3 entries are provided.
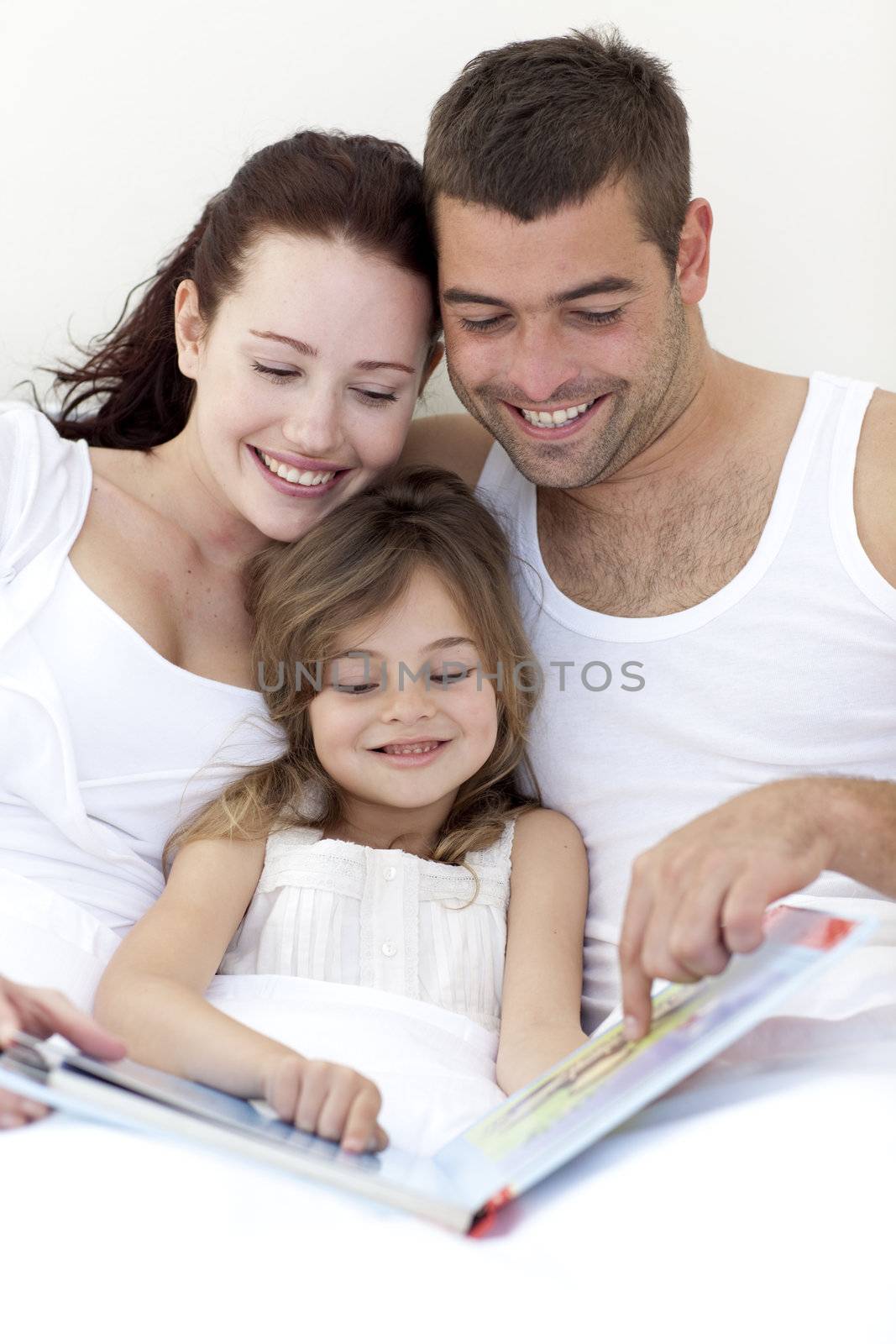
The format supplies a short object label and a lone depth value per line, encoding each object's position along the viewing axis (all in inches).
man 74.2
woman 74.1
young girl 71.8
